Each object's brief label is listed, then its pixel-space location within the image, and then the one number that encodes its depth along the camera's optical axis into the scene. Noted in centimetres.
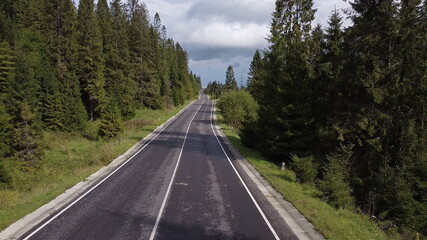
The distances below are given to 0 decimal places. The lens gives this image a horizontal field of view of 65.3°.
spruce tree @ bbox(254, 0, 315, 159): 2275
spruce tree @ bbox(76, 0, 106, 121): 4609
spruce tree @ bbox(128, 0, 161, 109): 6431
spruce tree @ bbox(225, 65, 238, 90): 14862
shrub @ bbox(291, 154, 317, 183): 1733
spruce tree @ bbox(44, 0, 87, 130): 4159
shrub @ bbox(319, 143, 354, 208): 1377
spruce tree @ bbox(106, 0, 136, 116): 5197
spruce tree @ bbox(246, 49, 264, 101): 6228
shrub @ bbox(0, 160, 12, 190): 1995
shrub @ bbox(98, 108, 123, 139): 3669
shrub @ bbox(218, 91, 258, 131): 5307
